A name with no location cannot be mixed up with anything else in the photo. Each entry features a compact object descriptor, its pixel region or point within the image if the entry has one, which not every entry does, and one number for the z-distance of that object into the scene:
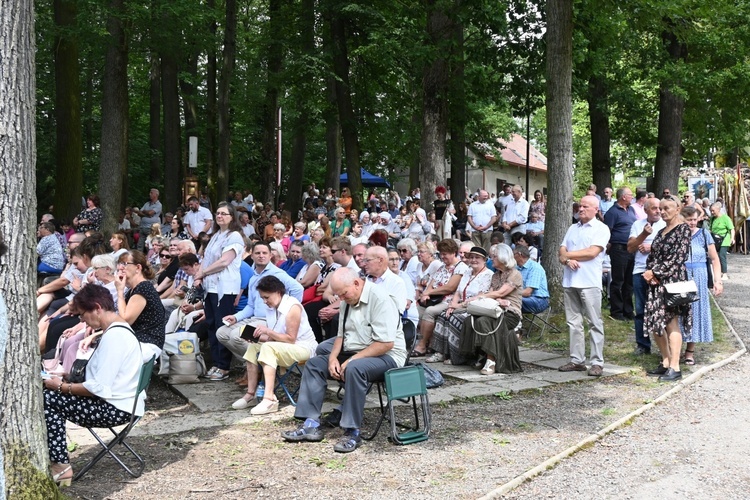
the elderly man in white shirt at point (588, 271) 9.09
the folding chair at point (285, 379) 7.74
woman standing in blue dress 9.48
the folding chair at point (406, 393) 6.46
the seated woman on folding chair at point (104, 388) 5.80
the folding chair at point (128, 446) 5.77
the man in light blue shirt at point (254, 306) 8.60
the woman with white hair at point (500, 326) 9.40
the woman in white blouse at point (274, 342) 7.60
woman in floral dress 8.88
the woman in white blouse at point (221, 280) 9.32
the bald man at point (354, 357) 6.56
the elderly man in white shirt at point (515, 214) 17.30
